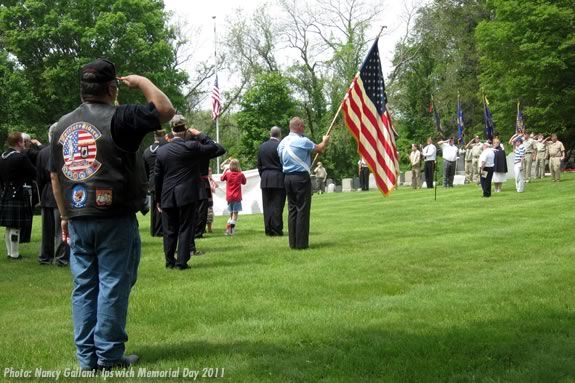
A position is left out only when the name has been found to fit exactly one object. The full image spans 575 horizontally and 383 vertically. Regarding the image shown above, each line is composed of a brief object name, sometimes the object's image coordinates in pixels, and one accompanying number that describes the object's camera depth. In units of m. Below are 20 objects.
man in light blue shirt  12.54
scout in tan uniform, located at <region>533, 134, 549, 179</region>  33.25
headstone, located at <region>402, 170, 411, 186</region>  43.63
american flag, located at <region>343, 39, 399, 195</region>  12.08
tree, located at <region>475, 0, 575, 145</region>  43.25
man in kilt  12.73
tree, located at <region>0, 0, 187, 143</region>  48.75
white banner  24.44
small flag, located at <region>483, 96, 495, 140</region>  36.80
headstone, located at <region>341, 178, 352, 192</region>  49.70
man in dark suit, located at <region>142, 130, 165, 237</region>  14.90
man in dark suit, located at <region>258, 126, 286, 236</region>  15.85
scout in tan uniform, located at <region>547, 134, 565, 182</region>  29.94
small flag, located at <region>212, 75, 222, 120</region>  38.75
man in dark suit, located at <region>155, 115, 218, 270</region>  10.81
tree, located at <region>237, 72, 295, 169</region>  58.12
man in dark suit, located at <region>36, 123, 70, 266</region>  12.01
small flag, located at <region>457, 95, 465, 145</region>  40.05
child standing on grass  16.78
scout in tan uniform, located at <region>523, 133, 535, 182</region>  31.42
